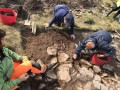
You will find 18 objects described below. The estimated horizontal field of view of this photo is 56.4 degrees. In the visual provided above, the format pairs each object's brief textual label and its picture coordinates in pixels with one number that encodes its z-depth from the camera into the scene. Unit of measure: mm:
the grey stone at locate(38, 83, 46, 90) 2445
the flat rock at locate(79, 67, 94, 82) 2686
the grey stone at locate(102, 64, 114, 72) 2890
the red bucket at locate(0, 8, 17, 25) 3029
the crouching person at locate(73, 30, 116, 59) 2740
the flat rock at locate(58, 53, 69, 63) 2846
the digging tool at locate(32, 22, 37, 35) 3089
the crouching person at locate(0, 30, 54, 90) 1907
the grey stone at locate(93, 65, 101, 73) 2813
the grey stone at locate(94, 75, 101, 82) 2714
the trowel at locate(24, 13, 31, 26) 3194
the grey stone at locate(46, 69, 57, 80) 2565
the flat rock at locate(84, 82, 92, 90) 2591
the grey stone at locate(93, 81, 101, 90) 2612
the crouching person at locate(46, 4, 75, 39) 2987
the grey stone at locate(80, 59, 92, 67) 2864
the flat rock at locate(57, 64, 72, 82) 2618
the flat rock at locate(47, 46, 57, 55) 2876
